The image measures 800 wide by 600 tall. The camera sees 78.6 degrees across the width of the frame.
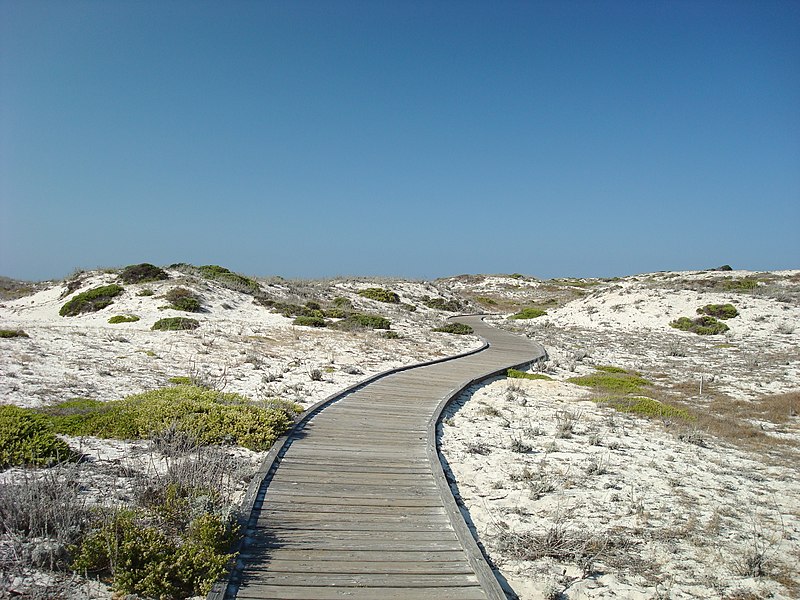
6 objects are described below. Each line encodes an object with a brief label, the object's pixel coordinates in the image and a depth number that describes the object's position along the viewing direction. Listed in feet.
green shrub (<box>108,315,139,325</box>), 79.76
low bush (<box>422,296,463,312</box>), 168.14
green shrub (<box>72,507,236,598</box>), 14.57
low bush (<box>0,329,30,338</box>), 51.62
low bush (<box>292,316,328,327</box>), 90.75
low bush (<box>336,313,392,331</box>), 93.41
